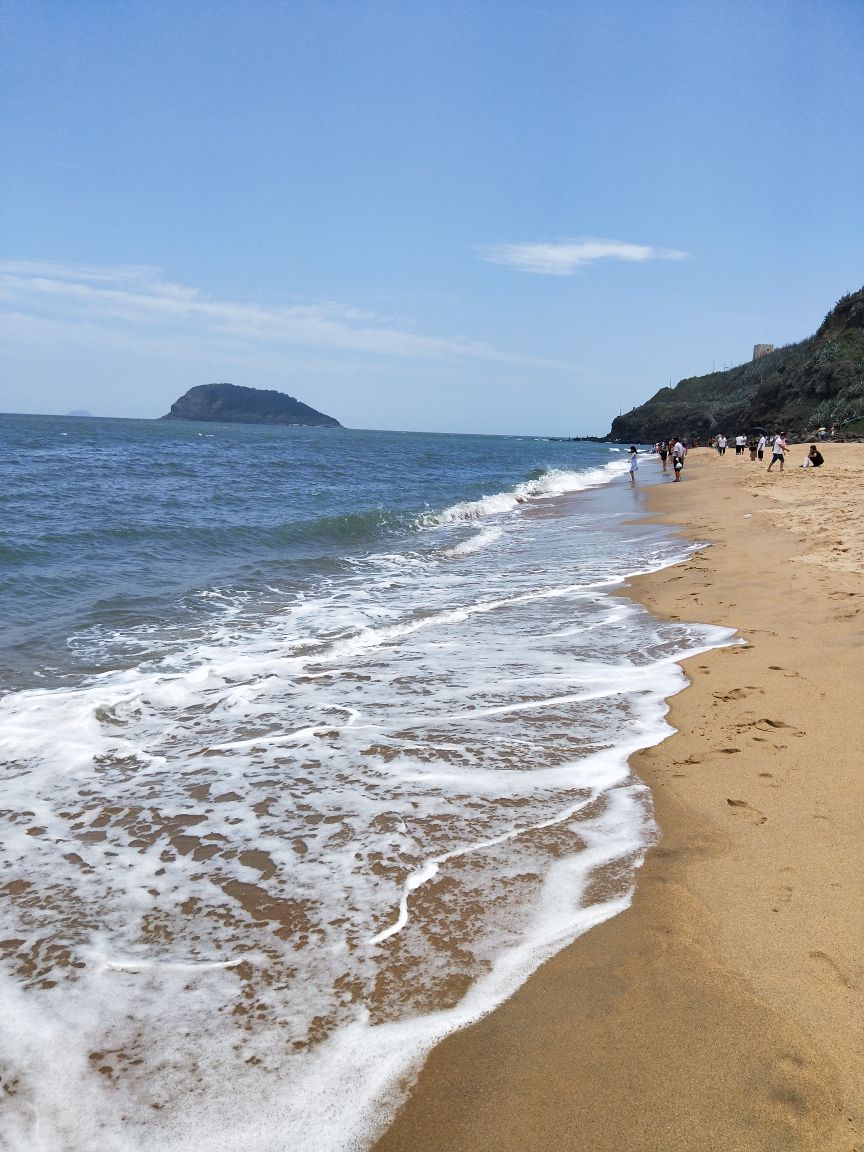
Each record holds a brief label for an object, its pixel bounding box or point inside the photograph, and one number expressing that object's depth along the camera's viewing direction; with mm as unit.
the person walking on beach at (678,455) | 31323
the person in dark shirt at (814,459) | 26266
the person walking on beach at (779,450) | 27734
